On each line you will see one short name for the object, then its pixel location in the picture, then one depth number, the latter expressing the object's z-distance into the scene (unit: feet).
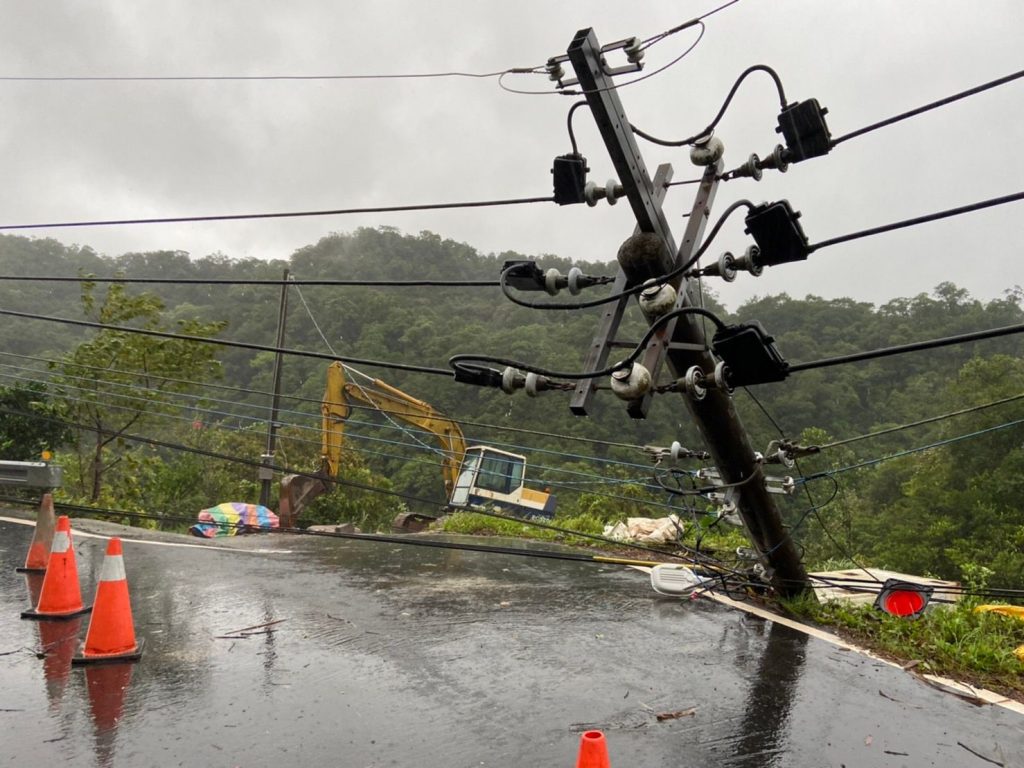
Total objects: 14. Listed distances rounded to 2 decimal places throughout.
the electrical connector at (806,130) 14.75
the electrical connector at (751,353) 13.43
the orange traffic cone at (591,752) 8.47
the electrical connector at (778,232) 13.67
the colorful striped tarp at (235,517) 51.30
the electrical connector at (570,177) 16.03
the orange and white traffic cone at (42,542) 24.18
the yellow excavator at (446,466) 58.03
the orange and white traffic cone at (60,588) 18.58
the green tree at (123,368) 55.06
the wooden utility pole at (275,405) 55.98
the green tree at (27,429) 46.34
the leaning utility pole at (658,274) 14.65
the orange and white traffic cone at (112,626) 15.56
